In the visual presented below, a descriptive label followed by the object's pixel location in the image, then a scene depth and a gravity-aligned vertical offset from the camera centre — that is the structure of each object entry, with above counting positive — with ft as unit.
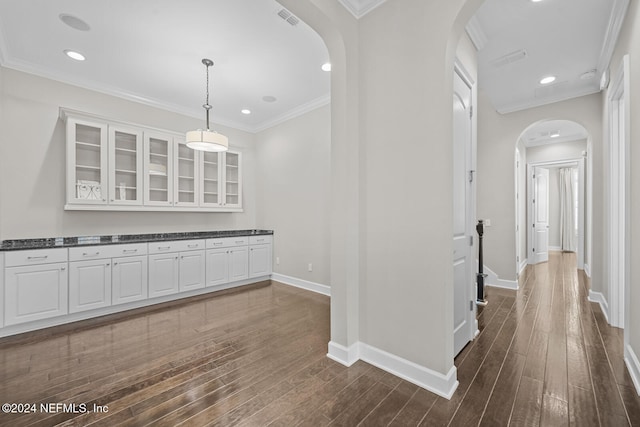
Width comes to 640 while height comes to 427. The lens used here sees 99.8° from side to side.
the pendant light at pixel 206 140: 9.89 +2.80
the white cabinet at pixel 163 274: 12.13 -2.74
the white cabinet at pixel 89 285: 10.17 -2.72
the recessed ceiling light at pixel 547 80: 11.52 +5.82
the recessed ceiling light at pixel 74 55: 9.88 +6.00
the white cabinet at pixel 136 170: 11.42 +2.19
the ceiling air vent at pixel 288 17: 7.93 +5.98
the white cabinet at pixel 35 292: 9.04 -2.70
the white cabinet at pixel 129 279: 11.14 -2.75
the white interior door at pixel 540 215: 21.31 -0.10
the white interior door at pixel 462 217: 7.23 -0.08
